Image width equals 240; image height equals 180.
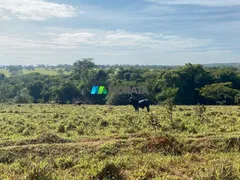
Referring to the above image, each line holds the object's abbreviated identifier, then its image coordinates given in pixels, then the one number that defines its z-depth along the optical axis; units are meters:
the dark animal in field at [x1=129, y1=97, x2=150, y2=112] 22.62
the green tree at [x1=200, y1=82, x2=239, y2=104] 44.16
